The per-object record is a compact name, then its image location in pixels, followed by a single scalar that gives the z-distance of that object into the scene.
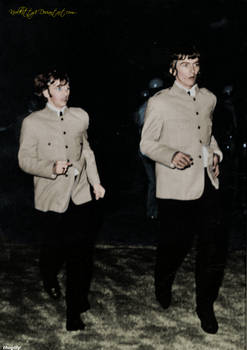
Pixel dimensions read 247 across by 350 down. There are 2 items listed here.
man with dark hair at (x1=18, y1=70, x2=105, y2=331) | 4.37
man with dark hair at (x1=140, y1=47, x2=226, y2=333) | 4.39
